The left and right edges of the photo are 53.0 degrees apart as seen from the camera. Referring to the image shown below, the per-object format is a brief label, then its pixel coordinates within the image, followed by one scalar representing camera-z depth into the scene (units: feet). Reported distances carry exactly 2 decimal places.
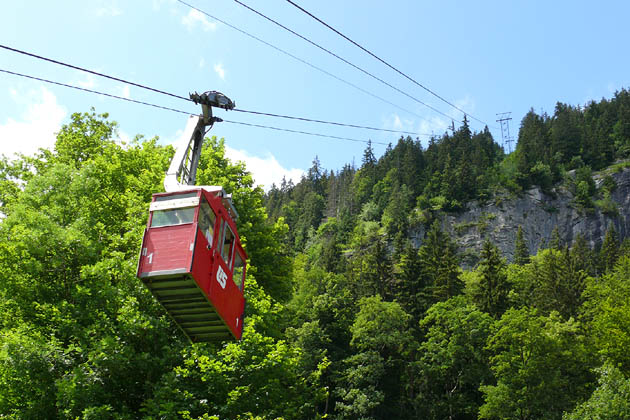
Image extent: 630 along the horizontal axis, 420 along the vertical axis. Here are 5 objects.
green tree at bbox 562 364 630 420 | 110.52
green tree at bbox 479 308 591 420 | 136.36
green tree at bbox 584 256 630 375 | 140.37
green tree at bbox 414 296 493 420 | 163.84
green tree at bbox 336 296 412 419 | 157.46
